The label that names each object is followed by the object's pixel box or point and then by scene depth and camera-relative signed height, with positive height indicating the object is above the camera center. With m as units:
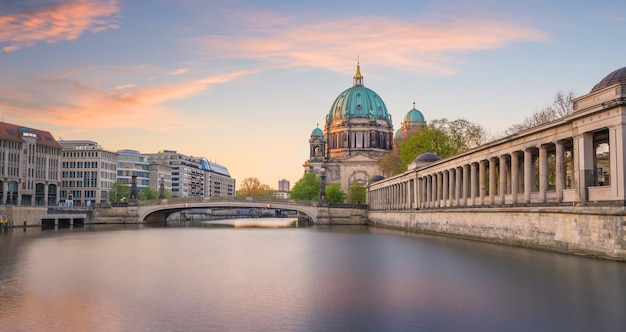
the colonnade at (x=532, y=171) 30.36 +2.78
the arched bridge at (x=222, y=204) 99.31 +0.53
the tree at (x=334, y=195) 138.12 +2.78
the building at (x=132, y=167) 162.50 +10.58
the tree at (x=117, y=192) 134.38 +3.23
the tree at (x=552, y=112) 63.22 +9.74
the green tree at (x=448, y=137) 84.88 +9.52
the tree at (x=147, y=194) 146.68 +3.03
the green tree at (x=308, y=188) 152.50 +4.82
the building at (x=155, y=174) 184.38 +9.75
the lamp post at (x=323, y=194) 105.38 +2.36
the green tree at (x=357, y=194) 137.25 +2.97
